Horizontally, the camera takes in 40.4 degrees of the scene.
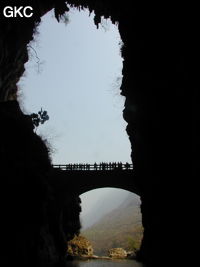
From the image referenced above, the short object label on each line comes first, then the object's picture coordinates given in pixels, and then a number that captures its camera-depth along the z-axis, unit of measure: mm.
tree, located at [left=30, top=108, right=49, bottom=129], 36188
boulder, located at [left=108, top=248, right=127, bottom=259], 32562
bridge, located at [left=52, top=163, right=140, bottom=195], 27141
